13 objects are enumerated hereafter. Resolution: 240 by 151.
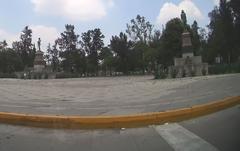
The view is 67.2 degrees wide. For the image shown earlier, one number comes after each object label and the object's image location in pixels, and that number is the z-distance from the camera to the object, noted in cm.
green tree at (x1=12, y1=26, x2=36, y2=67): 5182
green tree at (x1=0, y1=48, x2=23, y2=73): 4434
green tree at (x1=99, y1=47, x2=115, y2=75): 4213
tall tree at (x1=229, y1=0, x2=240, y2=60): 2995
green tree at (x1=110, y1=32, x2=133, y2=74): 4104
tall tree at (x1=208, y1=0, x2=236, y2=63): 3265
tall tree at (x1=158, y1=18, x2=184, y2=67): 3212
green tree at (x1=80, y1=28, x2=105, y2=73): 4600
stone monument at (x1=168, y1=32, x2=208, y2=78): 1839
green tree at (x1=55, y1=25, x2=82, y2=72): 4561
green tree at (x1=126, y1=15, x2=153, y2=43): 4411
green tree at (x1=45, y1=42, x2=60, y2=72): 5099
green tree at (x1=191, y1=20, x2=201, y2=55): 3432
